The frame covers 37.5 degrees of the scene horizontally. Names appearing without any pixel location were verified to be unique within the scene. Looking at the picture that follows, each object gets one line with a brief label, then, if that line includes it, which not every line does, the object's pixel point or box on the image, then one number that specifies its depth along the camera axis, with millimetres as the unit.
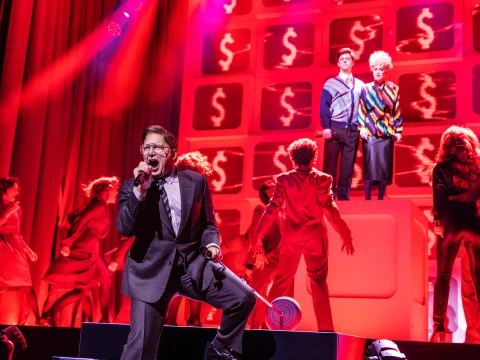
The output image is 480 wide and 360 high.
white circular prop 4078
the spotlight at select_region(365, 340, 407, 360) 3336
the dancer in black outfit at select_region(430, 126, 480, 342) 4914
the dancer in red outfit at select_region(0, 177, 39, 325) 6191
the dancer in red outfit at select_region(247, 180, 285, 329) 5855
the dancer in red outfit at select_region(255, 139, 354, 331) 4926
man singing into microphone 3072
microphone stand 3107
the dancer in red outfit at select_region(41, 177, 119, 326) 6328
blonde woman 5734
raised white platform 5277
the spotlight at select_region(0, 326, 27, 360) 3812
